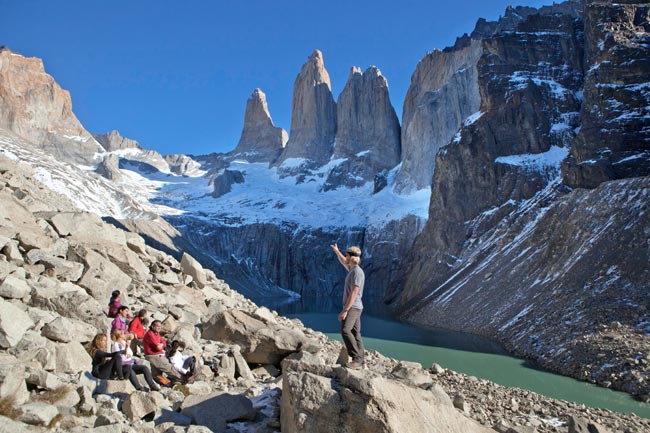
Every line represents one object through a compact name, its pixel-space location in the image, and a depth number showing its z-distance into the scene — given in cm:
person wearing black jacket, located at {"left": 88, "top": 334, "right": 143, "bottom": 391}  1018
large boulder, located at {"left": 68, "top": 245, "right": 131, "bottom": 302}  1513
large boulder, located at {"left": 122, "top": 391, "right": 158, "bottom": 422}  882
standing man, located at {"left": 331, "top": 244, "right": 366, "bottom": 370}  973
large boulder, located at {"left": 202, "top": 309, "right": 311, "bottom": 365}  1420
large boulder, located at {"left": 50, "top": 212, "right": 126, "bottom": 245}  1812
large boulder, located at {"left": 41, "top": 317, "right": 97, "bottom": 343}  1062
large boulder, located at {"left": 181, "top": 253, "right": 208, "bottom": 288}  2230
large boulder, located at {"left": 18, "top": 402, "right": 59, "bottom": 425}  786
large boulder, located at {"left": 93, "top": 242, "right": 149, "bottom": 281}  1808
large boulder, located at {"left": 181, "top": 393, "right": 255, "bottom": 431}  897
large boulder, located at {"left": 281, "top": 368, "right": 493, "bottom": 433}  779
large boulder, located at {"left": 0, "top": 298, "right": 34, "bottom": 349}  975
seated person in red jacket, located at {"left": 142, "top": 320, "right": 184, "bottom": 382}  1152
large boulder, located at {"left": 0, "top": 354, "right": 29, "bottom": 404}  799
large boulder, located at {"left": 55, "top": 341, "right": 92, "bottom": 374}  1005
